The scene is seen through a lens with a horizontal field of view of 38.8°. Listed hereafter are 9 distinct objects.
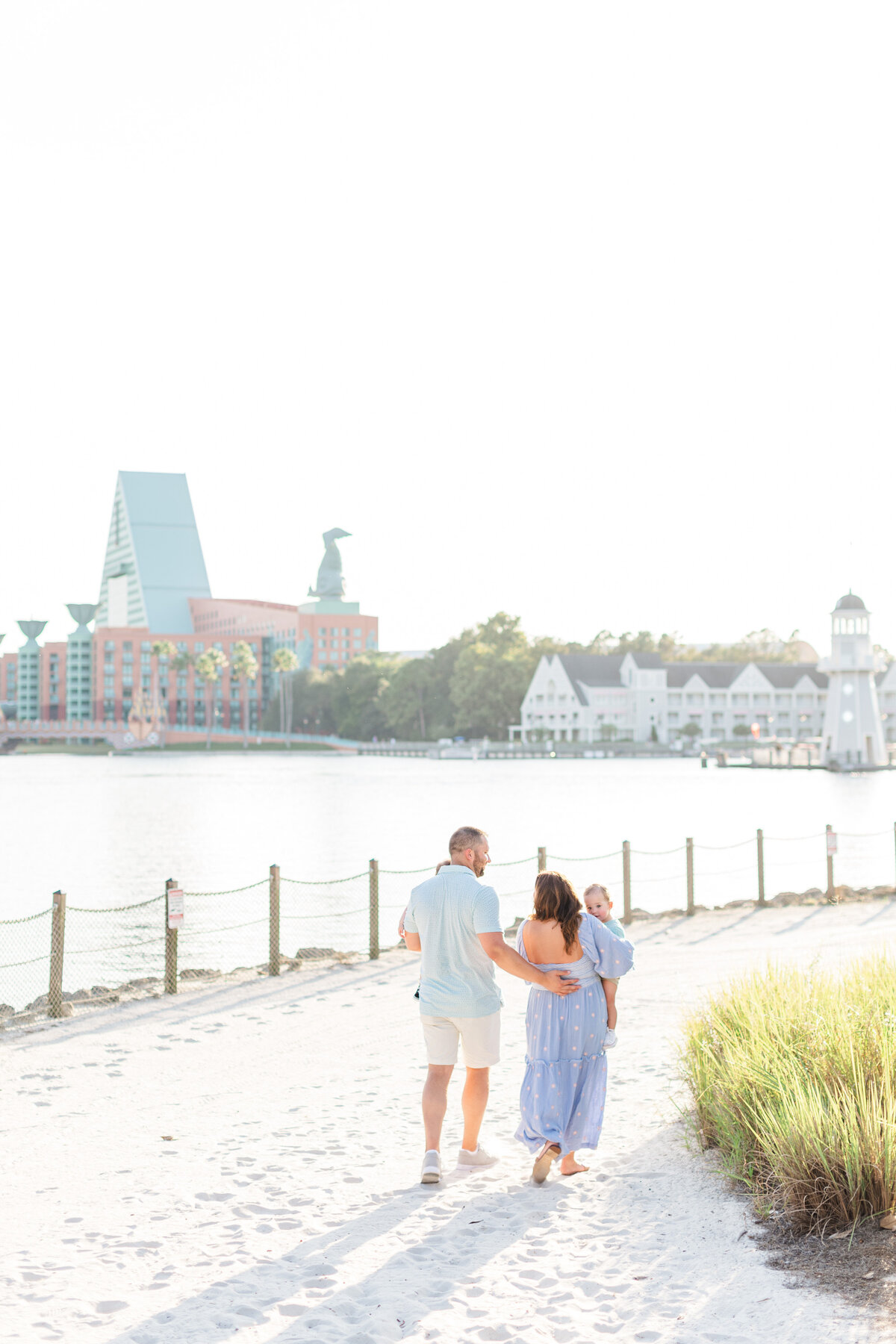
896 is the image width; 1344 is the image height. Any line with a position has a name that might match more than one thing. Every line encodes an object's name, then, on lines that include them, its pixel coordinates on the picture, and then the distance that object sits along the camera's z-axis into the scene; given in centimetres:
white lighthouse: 9706
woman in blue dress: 590
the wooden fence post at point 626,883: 1667
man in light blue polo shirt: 580
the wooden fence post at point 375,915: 1427
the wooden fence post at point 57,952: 1111
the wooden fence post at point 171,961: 1205
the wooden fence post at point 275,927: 1325
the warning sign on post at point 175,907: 1182
